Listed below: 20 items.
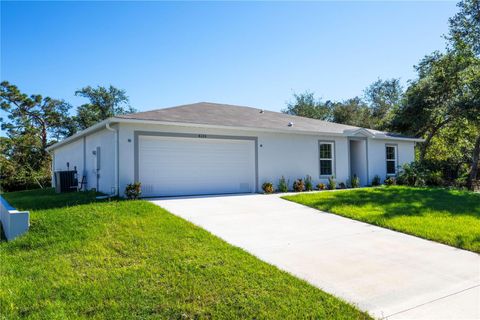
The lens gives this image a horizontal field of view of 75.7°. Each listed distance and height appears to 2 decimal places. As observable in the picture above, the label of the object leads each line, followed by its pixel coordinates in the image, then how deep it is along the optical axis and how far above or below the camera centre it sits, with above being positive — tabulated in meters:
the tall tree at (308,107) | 36.75 +7.44
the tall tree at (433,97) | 20.70 +4.87
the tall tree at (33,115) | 30.30 +5.86
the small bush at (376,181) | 16.64 -0.77
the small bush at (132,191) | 9.84 -0.65
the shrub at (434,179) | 17.80 -0.78
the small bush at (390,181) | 16.56 -0.78
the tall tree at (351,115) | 35.44 +6.10
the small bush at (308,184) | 14.04 -0.73
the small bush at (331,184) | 14.59 -0.78
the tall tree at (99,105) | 31.84 +7.10
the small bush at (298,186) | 13.56 -0.79
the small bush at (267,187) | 12.76 -0.77
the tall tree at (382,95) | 40.25 +9.76
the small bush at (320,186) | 14.37 -0.85
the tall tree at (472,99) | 18.47 +4.11
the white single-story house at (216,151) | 10.72 +0.77
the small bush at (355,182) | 15.55 -0.75
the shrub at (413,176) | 16.88 -0.53
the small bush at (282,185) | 13.28 -0.73
